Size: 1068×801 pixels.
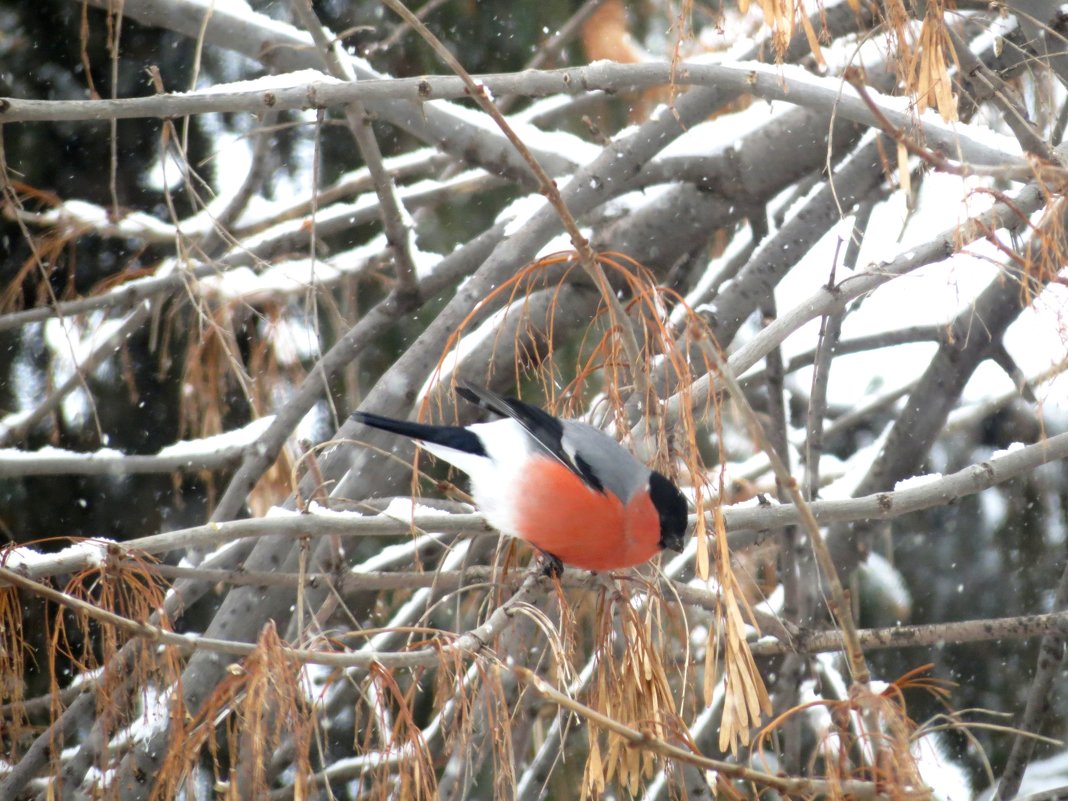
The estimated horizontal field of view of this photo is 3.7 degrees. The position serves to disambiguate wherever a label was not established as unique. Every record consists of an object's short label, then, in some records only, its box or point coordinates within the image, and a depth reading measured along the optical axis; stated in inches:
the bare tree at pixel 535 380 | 280.0
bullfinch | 284.3
